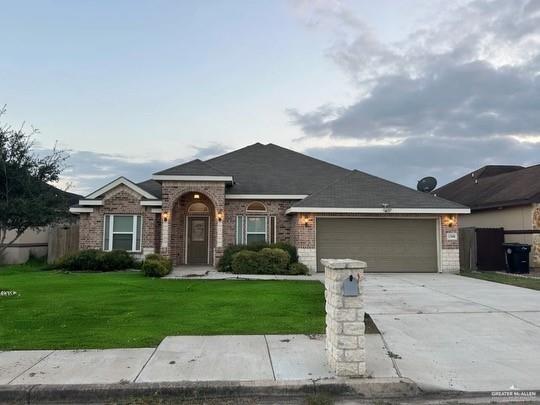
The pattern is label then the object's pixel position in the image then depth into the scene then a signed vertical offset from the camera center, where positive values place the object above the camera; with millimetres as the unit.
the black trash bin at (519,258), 16125 -903
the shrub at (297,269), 15062 -1305
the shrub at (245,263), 15016 -1096
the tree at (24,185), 10422 +1244
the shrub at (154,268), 13766 -1192
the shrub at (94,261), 15680 -1109
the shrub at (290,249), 16094 -617
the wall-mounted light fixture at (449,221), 16578 +543
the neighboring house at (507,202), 17652 +1526
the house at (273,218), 16375 +619
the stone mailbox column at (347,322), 4746 -1032
